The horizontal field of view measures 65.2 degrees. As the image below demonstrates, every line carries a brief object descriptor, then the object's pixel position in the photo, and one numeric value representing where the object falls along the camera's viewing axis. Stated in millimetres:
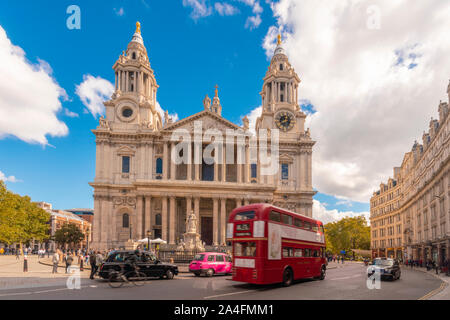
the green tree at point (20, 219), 52250
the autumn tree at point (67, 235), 89869
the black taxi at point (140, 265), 19641
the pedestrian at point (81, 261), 27433
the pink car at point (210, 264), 24688
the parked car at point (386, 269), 22844
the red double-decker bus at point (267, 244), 17000
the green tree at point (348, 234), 92938
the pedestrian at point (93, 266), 21684
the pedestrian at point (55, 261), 25109
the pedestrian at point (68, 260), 25641
